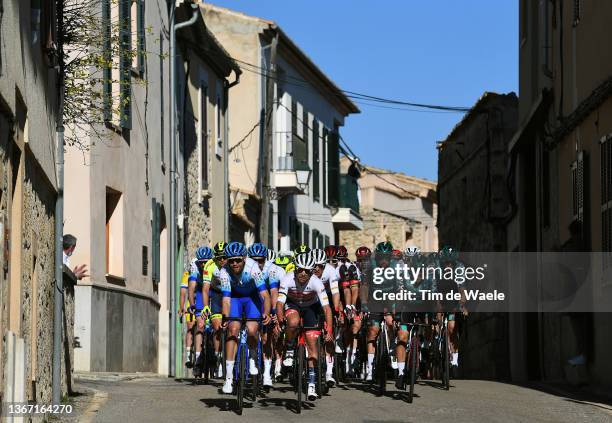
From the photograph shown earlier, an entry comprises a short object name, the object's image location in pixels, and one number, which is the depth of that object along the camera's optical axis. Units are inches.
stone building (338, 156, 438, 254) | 2790.4
